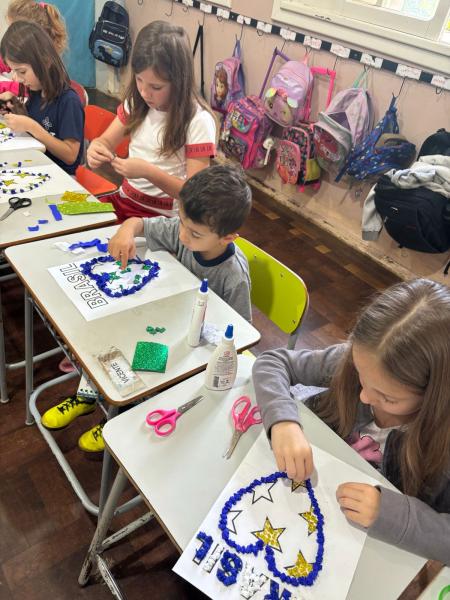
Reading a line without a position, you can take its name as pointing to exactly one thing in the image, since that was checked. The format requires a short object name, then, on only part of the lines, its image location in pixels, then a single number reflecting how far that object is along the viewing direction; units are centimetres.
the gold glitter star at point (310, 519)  78
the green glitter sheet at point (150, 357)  102
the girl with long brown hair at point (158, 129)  154
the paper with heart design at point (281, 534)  71
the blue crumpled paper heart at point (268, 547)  72
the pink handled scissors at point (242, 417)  91
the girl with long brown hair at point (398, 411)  77
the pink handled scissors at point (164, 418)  90
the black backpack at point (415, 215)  230
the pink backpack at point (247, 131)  315
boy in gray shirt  126
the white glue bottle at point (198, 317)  104
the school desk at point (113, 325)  102
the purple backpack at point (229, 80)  332
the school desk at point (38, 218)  139
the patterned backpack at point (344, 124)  267
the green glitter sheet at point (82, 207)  154
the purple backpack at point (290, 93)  292
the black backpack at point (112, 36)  426
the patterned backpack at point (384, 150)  257
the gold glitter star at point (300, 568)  73
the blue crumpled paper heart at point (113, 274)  123
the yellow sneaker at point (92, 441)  154
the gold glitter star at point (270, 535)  76
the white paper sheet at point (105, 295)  117
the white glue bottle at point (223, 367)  95
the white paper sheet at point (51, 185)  160
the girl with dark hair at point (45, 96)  192
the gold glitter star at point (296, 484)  84
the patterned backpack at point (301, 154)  294
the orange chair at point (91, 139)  213
